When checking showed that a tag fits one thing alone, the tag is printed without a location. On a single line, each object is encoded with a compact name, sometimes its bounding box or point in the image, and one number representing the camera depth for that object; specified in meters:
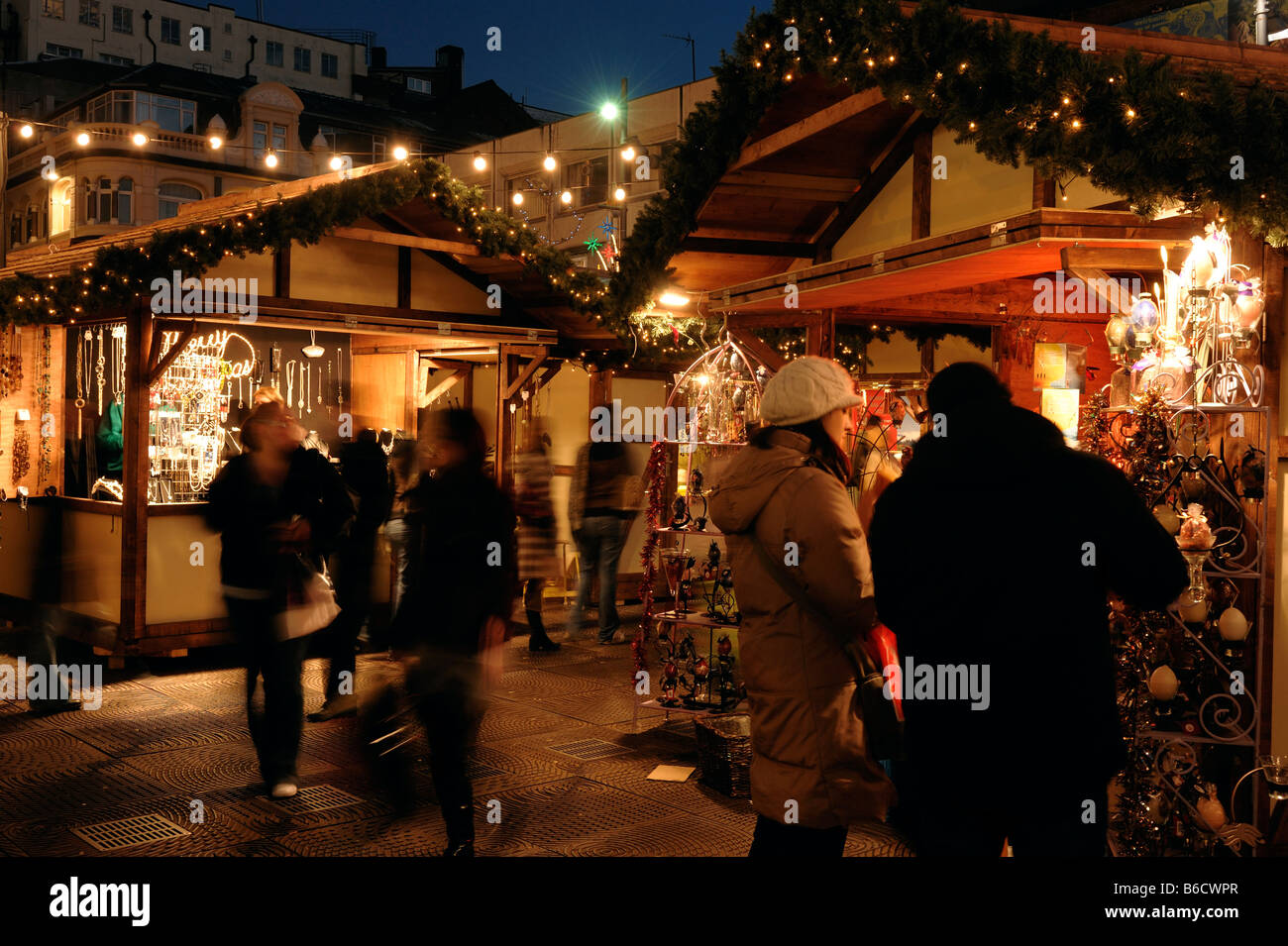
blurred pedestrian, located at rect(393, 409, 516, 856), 4.54
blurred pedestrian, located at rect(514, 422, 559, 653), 8.38
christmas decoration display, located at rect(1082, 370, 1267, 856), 4.59
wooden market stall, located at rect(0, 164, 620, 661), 9.32
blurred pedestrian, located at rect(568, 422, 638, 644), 10.05
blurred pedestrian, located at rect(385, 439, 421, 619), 8.68
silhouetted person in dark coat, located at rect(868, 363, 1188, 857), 2.71
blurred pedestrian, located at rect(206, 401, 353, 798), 5.80
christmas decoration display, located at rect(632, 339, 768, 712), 6.83
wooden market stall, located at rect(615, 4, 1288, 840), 4.69
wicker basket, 6.03
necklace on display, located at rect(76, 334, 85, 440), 10.92
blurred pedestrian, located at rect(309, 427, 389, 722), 7.61
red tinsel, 7.21
